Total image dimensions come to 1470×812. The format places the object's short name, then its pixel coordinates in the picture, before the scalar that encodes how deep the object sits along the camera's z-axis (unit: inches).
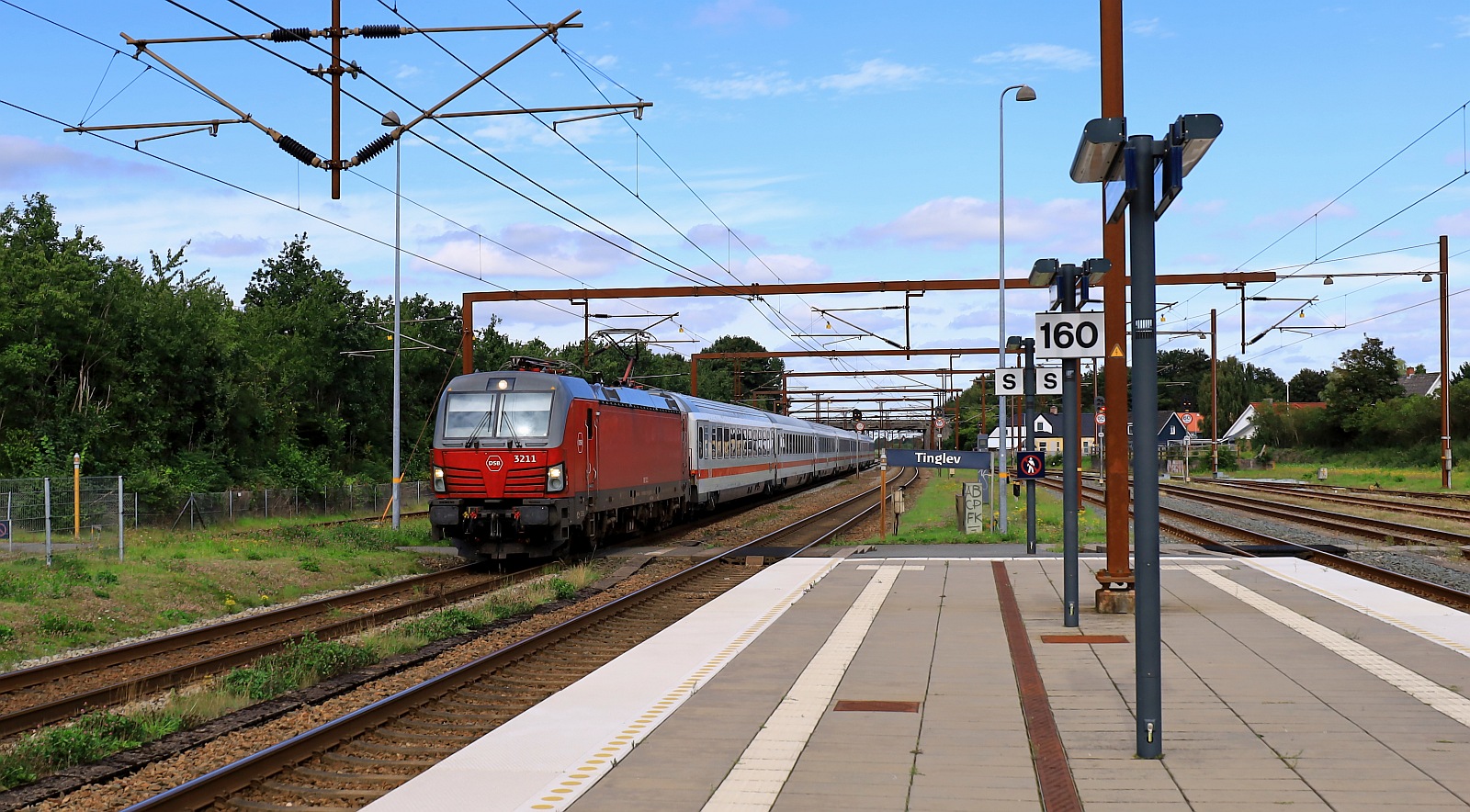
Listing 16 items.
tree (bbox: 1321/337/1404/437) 2733.8
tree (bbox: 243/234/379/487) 1689.2
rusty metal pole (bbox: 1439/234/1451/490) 1528.1
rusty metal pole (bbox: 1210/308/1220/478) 1956.7
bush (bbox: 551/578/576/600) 664.4
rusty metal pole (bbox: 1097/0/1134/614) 491.8
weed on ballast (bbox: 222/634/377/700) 406.0
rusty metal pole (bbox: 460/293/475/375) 1031.6
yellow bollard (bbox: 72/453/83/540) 893.8
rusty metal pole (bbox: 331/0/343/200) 529.7
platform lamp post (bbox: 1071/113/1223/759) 273.1
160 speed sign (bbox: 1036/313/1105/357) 482.9
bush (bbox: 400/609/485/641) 526.6
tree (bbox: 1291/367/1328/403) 4650.6
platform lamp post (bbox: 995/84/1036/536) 931.3
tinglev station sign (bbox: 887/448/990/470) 813.9
